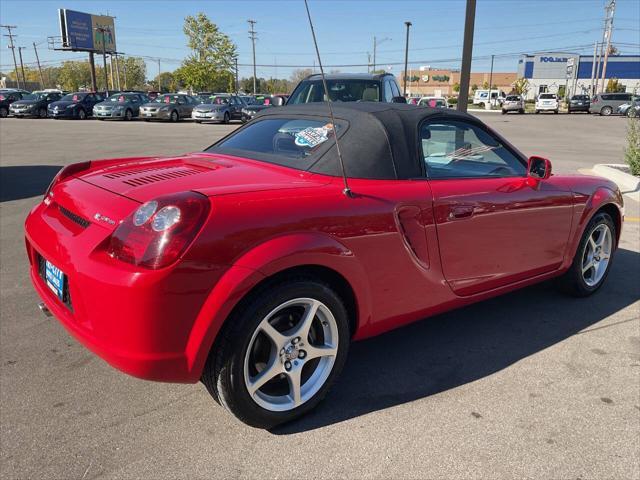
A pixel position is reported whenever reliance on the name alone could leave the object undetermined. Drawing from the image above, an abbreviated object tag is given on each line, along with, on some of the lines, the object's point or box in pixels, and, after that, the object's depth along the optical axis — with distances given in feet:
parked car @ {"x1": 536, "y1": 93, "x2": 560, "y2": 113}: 148.05
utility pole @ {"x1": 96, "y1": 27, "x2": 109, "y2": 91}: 186.70
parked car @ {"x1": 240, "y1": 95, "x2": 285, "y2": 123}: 88.12
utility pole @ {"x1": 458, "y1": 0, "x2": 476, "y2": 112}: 22.30
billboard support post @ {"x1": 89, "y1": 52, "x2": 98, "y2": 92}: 172.12
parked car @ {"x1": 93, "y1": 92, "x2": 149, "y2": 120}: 91.86
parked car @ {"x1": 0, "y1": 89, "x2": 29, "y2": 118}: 104.59
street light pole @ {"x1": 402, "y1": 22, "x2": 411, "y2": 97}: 149.92
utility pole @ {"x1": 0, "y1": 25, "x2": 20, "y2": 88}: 333.50
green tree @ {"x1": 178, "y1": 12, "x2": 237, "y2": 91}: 198.80
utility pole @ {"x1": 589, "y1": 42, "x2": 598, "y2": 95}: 214.69
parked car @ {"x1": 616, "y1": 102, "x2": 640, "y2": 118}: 129.52
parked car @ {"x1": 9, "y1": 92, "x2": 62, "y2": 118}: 99.55
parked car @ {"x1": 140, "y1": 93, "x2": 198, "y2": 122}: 91.40
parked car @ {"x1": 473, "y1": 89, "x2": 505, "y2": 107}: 221.66
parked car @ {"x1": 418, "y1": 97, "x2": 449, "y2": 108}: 105.50
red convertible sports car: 6.84
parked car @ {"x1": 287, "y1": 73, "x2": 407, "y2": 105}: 30.04
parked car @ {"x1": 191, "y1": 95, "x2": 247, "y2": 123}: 88.89
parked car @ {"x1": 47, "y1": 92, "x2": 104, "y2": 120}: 95.96
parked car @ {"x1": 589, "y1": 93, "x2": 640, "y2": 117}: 136.52
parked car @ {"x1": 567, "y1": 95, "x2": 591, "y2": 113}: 151.20
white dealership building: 253.24
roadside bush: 31.45
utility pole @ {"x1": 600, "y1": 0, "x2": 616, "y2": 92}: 205.05
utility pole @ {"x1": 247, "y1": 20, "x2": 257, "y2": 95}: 260.21
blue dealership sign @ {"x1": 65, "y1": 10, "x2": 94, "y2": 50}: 188.44
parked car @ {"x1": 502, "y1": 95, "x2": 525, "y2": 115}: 150.10
